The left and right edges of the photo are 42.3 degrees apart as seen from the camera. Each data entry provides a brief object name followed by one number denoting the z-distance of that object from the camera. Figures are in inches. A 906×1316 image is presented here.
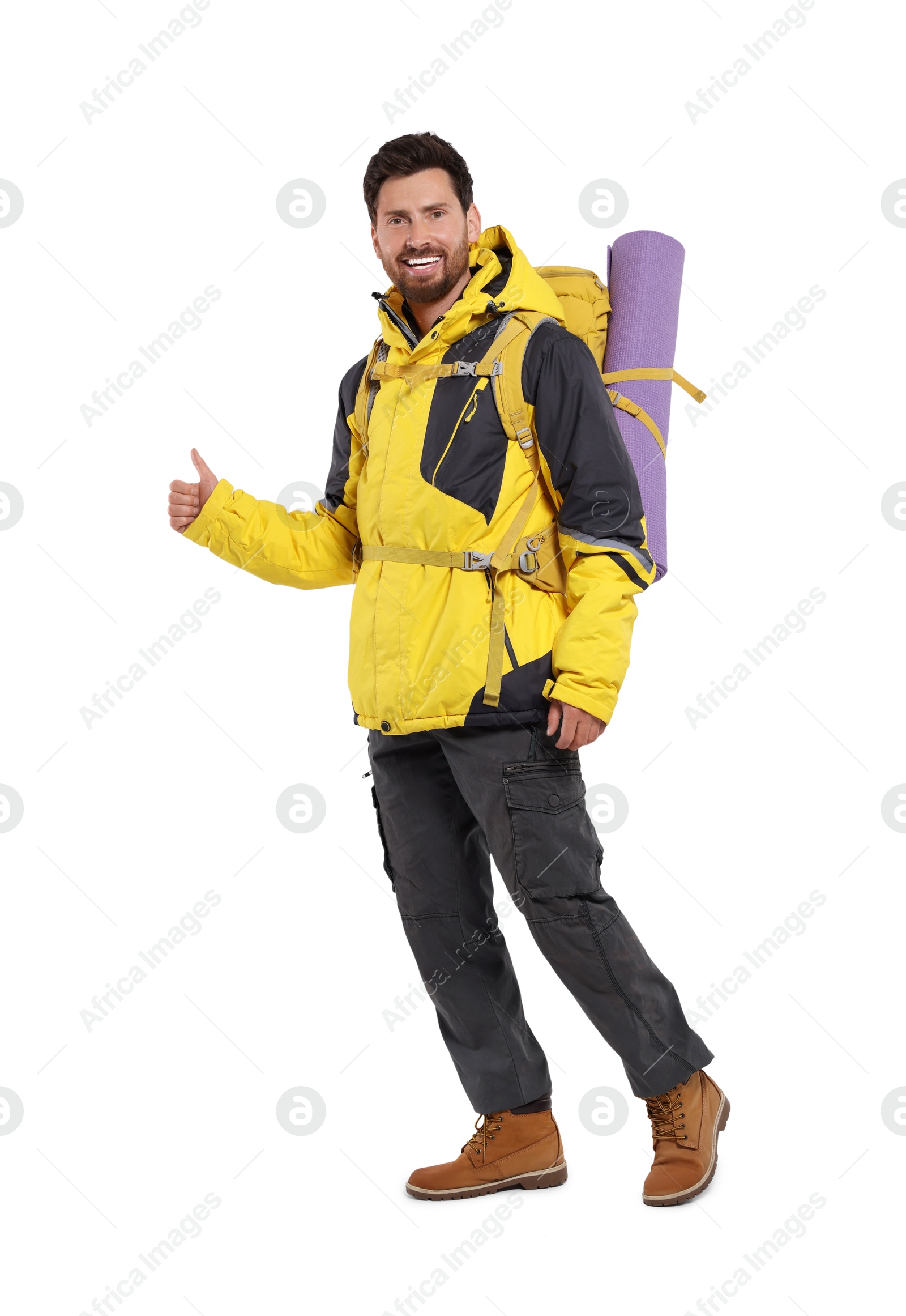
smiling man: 116.1
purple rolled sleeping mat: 127.4
